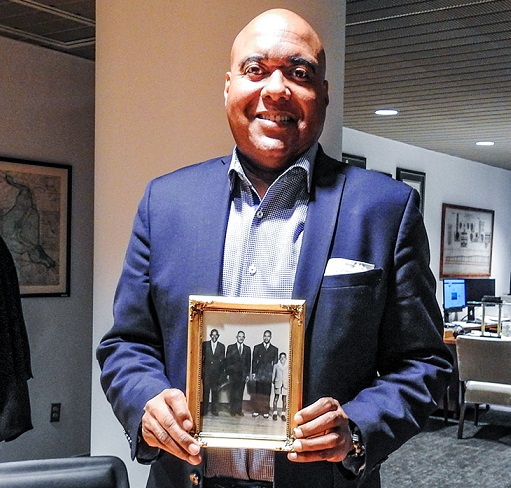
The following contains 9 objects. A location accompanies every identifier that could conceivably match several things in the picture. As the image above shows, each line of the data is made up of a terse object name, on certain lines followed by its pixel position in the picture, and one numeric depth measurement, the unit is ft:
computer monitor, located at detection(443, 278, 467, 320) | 27.06
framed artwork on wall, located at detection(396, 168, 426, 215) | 27.61
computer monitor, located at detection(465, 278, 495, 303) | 29.07
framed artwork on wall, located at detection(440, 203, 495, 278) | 30.22
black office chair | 4.74
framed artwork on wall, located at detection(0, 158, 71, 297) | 14.70
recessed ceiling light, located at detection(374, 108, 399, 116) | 20.62
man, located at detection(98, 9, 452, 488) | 4.00
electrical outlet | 15.70
